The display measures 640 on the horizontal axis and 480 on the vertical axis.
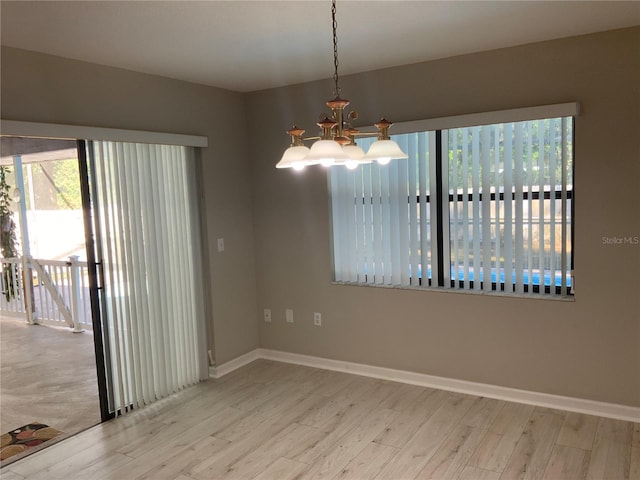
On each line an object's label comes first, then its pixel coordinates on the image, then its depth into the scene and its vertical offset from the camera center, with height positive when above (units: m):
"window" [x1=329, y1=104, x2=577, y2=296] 3.37 -0.08
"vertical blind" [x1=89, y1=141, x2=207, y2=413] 3.48 -0.42
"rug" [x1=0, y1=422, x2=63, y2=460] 3.14 -1.46
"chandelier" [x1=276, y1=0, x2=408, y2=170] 1.91 +0.23
